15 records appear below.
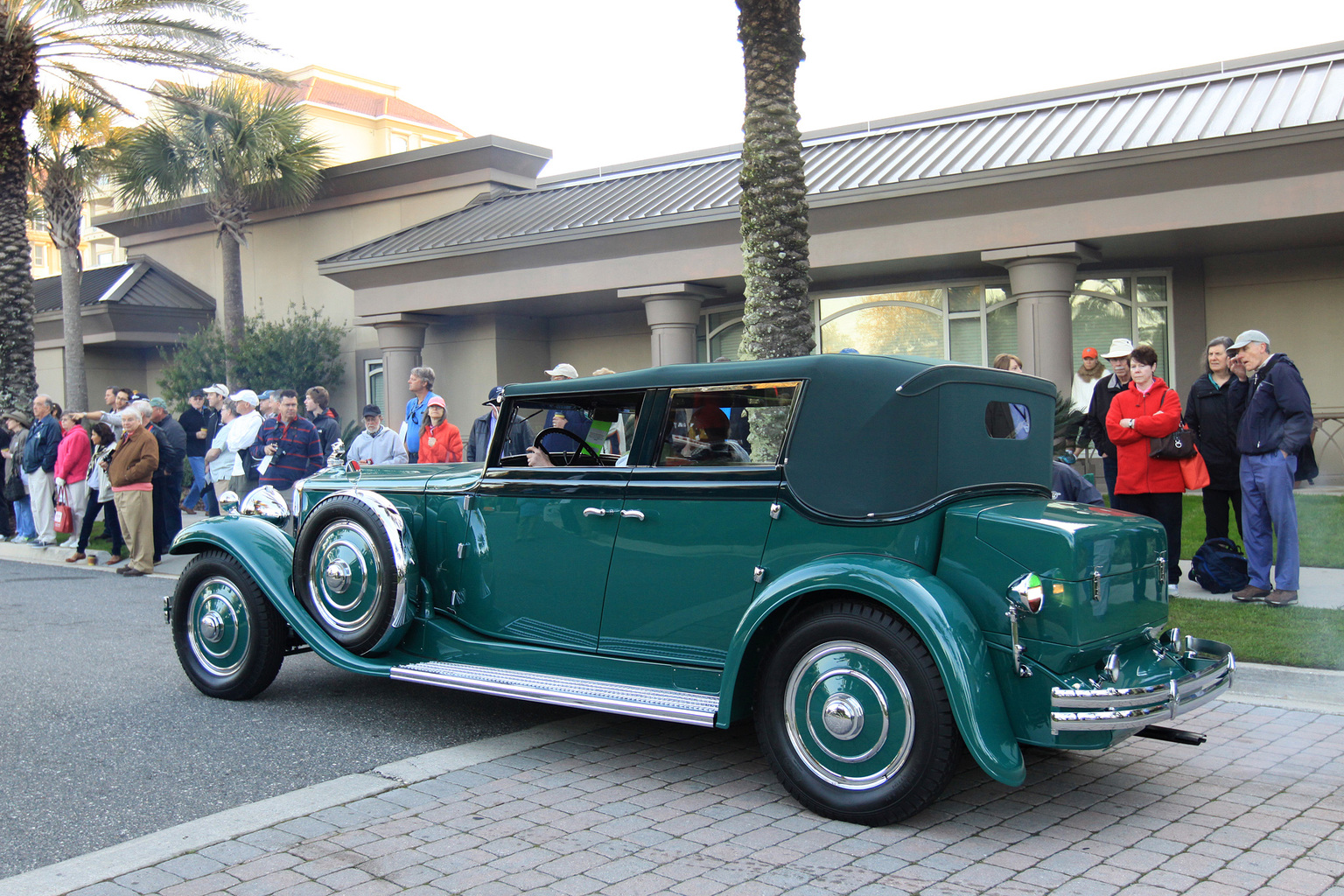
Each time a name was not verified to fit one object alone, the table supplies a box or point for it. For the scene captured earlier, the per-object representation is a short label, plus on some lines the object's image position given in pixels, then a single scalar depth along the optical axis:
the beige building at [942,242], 11.98
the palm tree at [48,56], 14.31
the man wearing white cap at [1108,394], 7.68
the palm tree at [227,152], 18.97
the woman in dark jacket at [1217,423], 7.36
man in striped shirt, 9.56
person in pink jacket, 12.12
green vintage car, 3.69
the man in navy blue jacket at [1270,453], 6.75
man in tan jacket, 10.22
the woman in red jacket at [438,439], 9.39
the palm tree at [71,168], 18.11
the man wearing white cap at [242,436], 10.38
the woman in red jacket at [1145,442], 7.14
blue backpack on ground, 7.27
